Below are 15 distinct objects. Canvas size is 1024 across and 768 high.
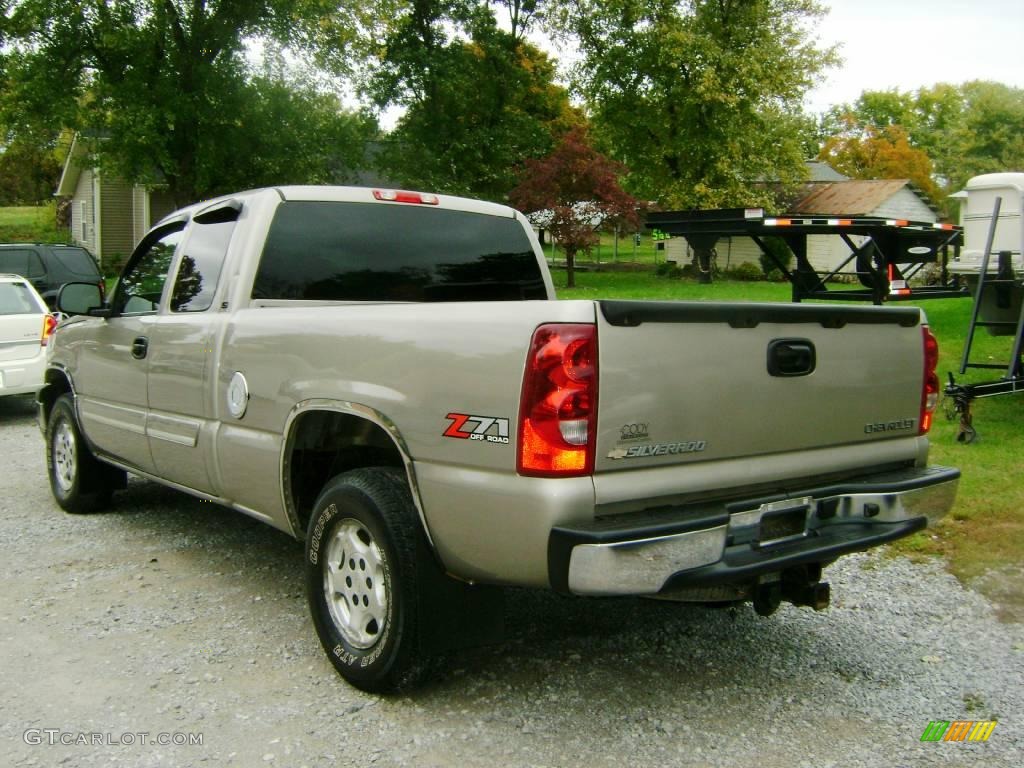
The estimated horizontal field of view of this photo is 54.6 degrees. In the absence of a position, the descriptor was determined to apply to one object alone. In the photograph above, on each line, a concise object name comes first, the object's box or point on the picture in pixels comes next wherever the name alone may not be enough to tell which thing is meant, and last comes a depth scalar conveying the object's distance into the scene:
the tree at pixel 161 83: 25.27
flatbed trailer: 9.10
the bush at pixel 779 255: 41.31
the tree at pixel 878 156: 71.94
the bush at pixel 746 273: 44.78
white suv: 10.91
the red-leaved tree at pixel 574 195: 34.09
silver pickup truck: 3.24
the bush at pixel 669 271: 44.89
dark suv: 15.62
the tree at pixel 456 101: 37.06
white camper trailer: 9.83
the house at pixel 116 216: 38.47
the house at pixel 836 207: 46.00
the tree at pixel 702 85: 40.34
